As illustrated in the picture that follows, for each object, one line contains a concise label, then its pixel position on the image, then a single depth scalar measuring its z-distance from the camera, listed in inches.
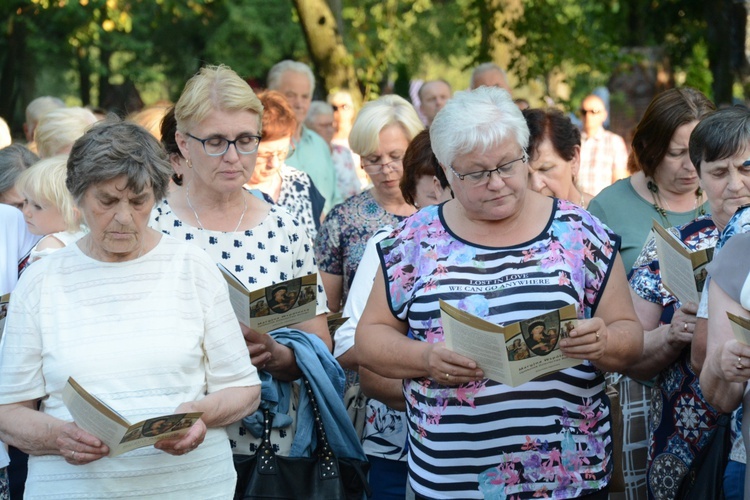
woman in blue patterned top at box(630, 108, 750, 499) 304.1
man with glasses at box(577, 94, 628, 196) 846.3
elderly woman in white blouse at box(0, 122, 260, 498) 267.6
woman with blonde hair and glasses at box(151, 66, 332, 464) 334.5
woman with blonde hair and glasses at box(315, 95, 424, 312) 428.7
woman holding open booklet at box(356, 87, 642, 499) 268.8
